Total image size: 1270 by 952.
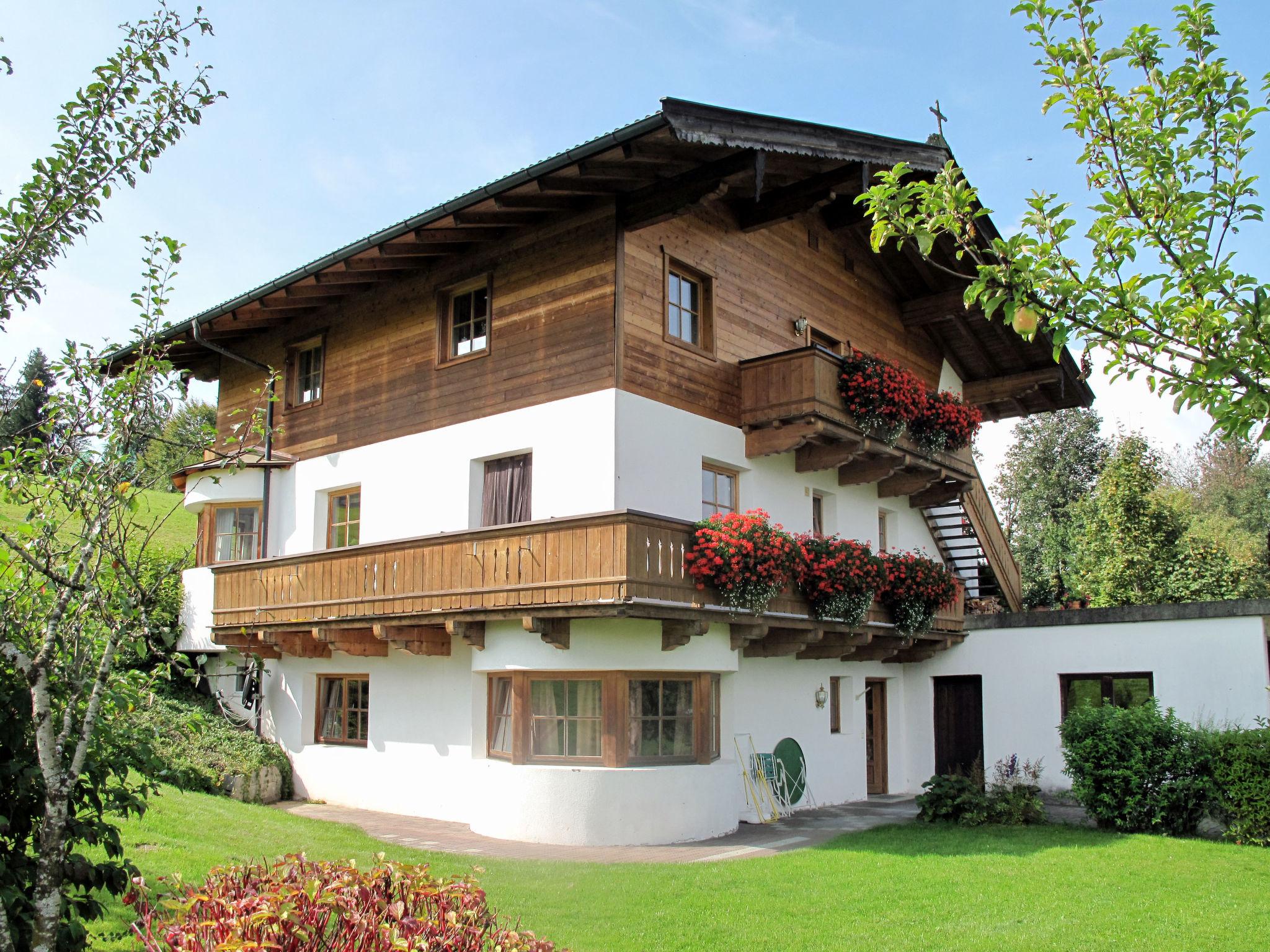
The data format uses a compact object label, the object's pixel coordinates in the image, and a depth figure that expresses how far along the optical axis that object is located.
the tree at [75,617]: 4.66
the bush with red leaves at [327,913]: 3.91
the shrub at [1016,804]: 14.02
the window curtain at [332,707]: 16.72
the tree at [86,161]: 5.11
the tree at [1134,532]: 24.42
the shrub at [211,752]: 14.84
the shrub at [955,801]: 14.03
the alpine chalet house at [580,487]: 12.80
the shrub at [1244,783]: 12.30
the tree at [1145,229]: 4.24
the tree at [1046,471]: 38.75
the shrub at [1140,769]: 13.01
